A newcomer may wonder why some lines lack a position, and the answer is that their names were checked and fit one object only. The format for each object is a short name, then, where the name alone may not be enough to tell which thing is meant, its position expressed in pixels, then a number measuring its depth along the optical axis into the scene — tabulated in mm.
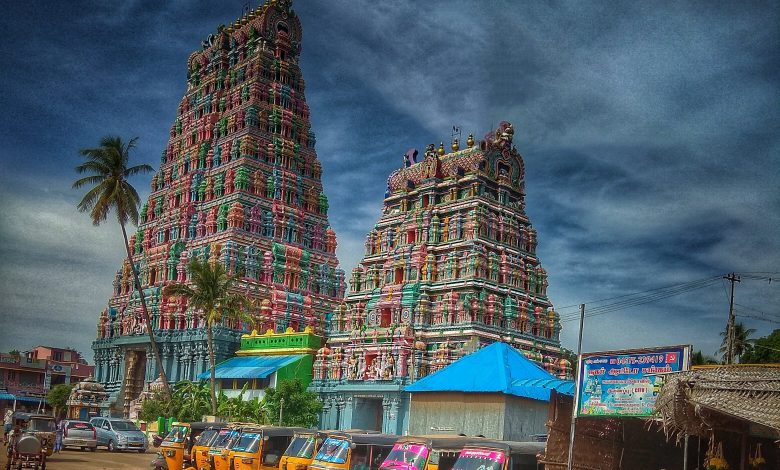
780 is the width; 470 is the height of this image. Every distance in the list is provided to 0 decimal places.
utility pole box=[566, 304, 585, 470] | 22161
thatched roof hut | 16984
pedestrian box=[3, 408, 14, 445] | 38150
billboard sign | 20297
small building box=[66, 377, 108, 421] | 67875
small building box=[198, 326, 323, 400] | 57125
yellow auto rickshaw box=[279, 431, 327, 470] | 24125
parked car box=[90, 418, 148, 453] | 44688
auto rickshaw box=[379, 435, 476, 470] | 21688
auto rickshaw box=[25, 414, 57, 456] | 31955
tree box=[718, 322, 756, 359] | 66875
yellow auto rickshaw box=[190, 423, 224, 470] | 27375
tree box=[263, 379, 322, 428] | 51156
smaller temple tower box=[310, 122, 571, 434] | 52656
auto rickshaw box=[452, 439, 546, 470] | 20422
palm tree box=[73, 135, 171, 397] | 58312
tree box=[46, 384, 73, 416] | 82000
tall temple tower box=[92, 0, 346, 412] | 67375
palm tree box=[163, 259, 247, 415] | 54781
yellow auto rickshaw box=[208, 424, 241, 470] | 26000
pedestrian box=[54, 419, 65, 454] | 39594
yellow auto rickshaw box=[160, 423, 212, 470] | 29297
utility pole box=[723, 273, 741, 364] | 42272
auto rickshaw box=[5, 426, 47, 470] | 25812
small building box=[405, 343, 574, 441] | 38281
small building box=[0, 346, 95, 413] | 96438
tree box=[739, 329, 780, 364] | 56912
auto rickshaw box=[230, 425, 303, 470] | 25172
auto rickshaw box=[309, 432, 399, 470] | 22891
